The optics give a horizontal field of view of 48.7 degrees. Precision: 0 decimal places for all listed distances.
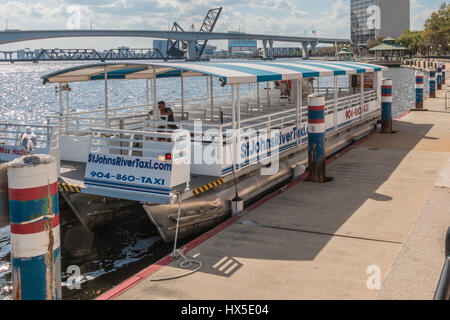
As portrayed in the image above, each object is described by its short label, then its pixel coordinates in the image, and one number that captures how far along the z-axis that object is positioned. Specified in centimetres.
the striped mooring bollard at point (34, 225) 399
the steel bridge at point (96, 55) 16488
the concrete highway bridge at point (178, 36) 9762
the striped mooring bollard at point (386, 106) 1911
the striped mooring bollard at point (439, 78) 4394
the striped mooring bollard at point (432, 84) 3491
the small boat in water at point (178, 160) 877
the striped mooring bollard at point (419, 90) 2659
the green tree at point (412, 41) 15884
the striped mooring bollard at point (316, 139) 1171
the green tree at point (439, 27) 11888
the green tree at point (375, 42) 19032
